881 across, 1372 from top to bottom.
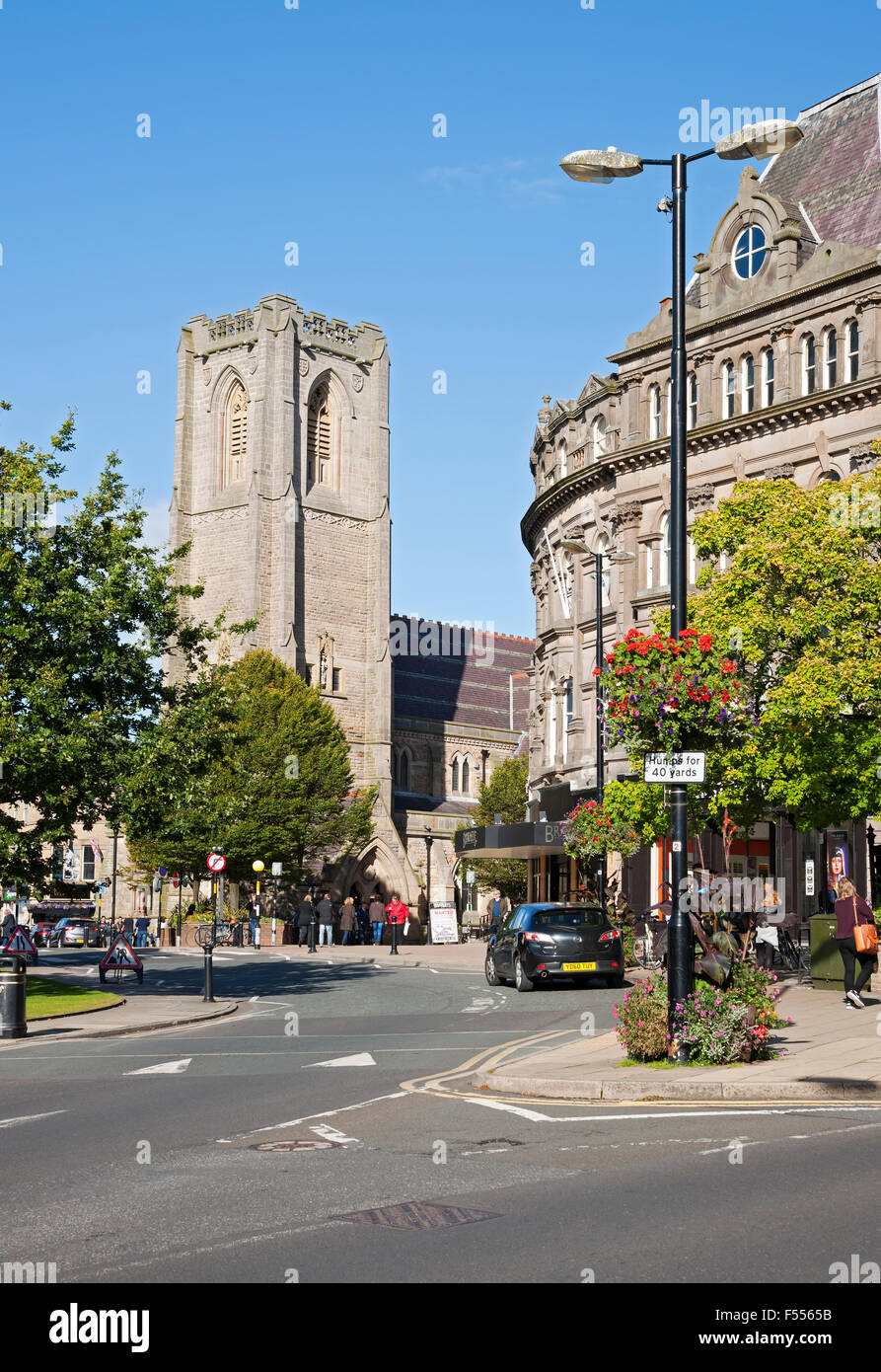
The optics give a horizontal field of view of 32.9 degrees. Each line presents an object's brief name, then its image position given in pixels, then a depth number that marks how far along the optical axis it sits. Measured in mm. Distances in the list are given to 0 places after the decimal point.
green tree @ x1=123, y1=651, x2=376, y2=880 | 64312
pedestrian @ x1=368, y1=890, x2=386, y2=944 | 51531
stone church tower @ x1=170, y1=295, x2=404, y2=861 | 81250
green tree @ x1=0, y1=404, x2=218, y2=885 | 24484
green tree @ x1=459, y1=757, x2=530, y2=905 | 82000
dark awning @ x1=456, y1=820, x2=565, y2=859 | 43781
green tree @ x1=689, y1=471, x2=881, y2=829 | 24198
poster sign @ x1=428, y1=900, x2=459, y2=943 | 60406
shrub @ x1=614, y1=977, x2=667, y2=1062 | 13211
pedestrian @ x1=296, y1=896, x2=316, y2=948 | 50725
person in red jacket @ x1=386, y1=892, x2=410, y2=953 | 44094
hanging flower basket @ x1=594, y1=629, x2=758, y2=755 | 13164
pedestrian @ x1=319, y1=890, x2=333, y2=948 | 51156
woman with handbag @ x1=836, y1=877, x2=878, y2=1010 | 18703
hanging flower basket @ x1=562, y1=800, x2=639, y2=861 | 30488
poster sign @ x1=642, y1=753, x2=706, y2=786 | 12930
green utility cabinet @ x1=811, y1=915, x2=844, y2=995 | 22703
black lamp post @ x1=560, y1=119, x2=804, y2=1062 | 12828
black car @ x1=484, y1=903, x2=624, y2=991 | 24875
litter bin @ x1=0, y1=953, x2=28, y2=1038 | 19156
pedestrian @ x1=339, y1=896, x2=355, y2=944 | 56650
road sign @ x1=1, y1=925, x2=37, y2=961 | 24062
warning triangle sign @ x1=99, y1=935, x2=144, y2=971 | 29078
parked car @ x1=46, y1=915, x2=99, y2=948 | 56938
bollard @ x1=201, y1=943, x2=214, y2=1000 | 24531
